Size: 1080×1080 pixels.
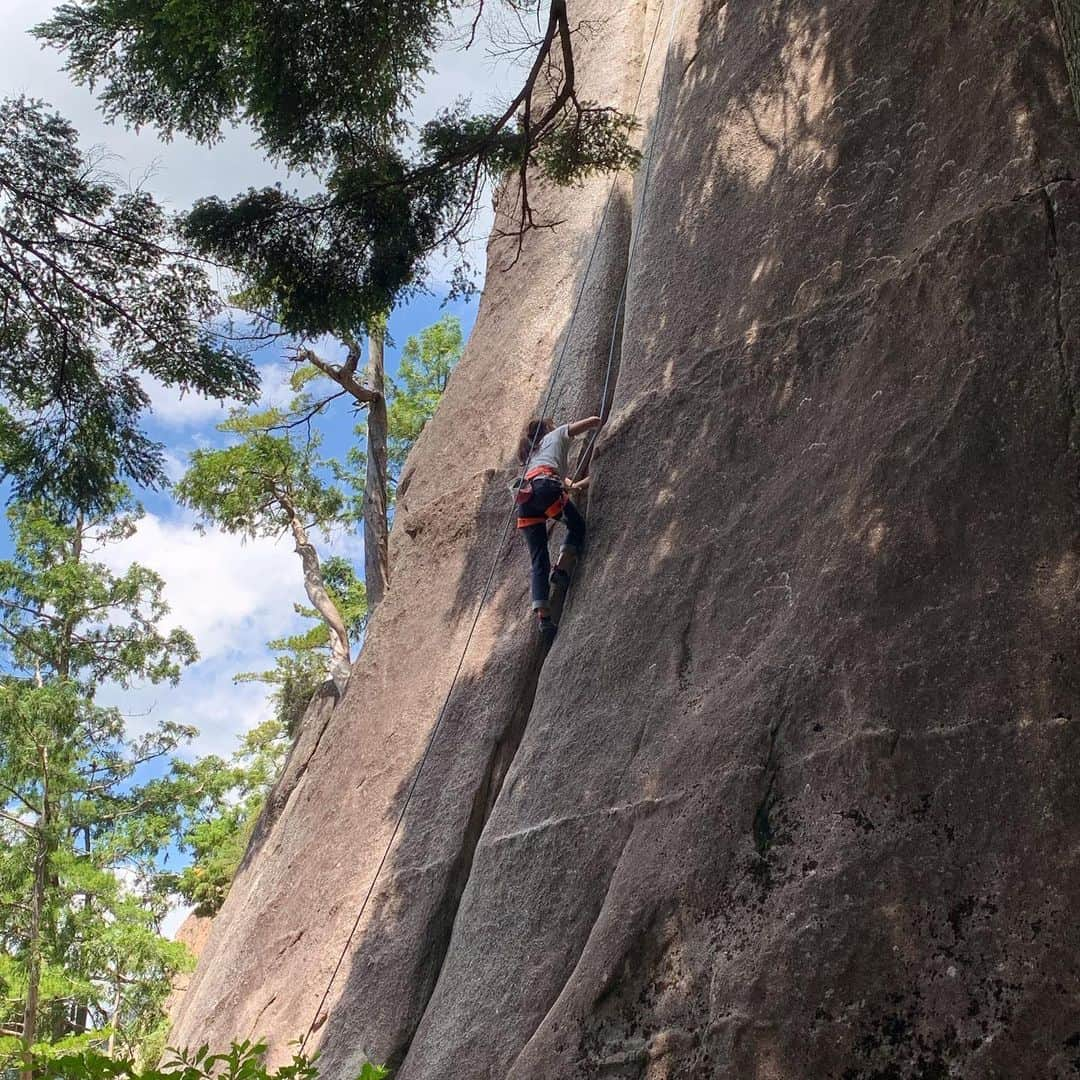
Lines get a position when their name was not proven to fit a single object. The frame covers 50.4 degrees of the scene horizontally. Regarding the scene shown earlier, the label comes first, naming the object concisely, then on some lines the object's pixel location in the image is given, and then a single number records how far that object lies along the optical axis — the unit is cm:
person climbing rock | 798
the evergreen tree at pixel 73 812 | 1936
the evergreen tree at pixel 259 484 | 2109
